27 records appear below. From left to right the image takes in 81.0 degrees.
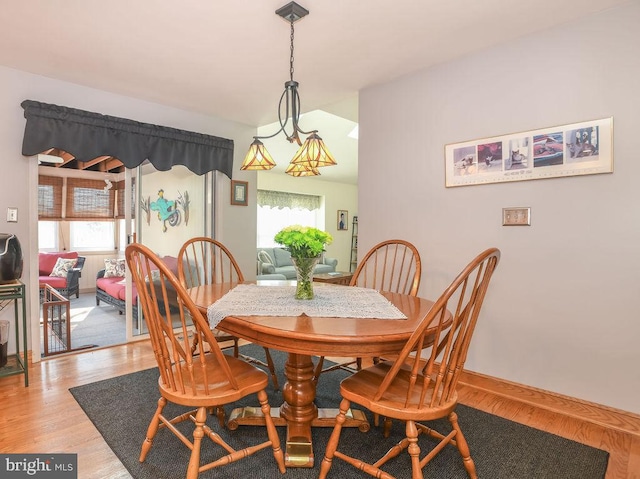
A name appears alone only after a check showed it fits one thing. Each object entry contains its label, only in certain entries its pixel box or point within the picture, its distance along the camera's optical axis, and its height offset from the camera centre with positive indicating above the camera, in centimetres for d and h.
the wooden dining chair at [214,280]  232 -33
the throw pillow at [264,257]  710 -48
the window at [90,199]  651 +59
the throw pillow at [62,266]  557 -51
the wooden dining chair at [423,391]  128 -62
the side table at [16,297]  242 -42
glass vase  181 -22
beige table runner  161 -34
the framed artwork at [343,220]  926 +30
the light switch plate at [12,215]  282 +13
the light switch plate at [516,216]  239 +10
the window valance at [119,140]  284 +81
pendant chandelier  221 +45
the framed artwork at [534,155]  213 +49
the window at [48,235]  632 -5
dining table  134 -37
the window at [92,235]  663 -6
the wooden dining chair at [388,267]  263 -28
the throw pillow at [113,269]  544 -55
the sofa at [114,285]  386 -67
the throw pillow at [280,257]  767 -51
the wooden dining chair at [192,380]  138 -62
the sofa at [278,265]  685 -66
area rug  161 -104
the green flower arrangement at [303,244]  175 -6
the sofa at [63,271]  537 -58
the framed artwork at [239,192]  418 +45
